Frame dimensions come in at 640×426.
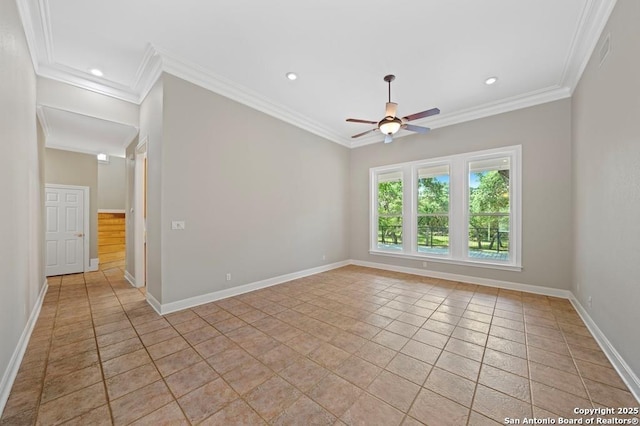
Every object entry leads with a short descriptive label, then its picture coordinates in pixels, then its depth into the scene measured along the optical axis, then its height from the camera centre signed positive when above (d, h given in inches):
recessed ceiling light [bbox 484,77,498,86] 146.7 +79.2
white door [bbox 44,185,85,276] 206.4 -16.5
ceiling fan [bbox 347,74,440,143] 132.8 +51.5
